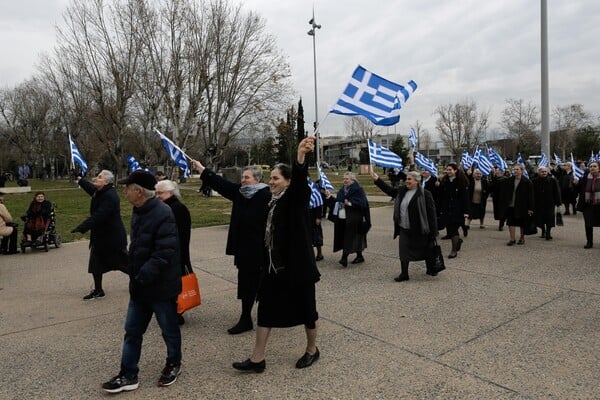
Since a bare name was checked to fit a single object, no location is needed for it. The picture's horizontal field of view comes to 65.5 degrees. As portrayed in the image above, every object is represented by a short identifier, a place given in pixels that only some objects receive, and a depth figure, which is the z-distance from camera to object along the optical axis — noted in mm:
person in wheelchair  10133
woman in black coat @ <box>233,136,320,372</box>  3736
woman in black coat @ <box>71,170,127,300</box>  6004
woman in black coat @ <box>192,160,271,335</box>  4688
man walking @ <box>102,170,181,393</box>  3557
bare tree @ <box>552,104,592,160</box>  64863
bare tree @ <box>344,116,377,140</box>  74500
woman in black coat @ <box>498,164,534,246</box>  9469
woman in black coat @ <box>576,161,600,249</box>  9023
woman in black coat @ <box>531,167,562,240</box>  10102
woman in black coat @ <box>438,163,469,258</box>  8875
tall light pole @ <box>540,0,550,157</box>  15008
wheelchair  10039
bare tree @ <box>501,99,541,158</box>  61884
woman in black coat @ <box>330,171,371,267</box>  8039
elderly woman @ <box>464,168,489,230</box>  12062
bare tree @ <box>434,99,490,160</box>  63094
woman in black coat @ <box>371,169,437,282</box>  6746
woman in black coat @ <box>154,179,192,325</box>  4918
